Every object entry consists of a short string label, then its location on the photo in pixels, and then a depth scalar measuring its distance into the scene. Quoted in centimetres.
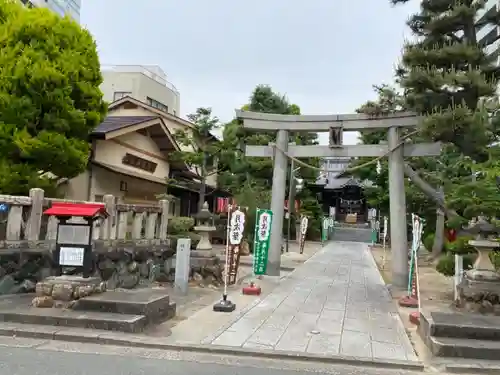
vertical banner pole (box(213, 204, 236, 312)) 911
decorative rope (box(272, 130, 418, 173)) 1345
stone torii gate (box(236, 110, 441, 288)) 1342
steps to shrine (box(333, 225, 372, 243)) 4250
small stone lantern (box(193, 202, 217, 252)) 1297
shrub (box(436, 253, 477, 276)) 1137
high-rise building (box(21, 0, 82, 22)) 3021
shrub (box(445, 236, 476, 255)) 1072
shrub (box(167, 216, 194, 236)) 1869
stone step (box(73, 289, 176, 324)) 746
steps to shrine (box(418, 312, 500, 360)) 650
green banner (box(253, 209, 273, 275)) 1331
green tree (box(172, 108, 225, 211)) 2245
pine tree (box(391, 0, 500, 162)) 1029
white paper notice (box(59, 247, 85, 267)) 837
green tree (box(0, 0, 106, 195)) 1148
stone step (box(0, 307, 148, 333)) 705
